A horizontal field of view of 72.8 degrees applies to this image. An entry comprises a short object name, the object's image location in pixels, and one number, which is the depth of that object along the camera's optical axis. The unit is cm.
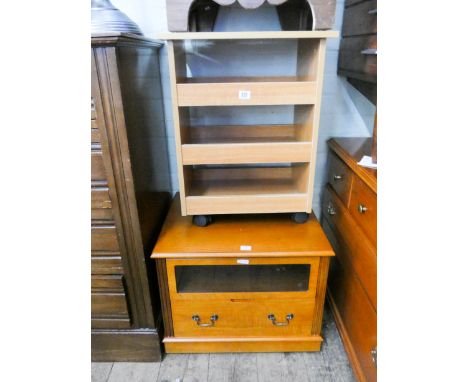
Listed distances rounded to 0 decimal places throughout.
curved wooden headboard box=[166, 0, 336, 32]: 89
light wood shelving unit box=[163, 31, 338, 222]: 96
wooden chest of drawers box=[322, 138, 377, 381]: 99
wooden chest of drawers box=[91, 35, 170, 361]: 89
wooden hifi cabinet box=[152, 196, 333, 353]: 108
